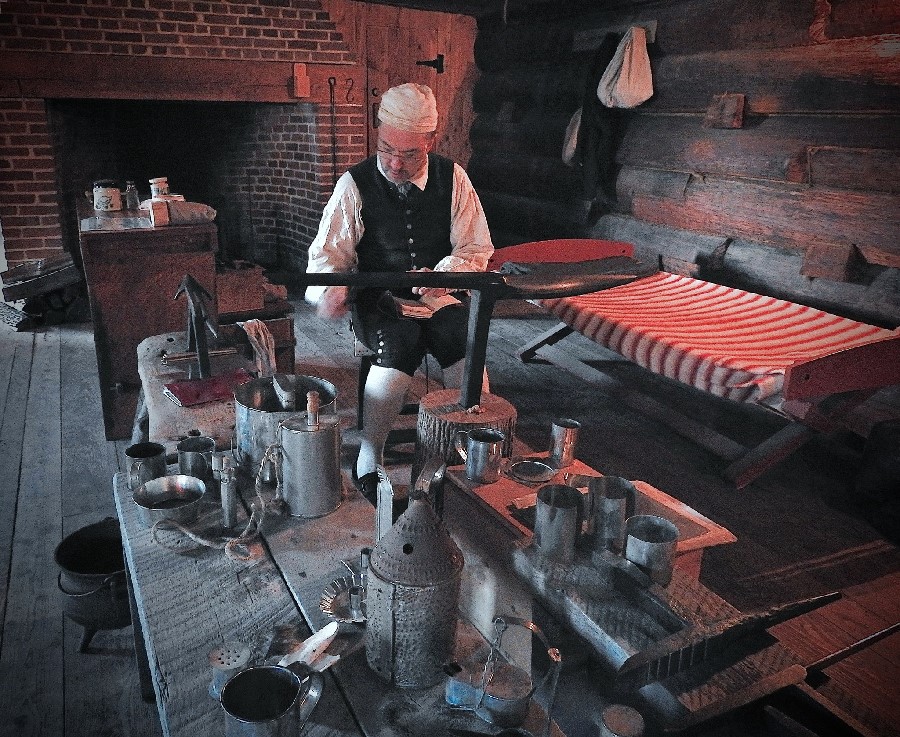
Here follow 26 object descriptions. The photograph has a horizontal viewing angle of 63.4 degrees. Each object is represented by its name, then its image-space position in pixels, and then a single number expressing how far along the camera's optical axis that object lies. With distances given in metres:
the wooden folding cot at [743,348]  2.98
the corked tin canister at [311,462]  1.73
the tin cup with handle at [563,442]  1.87
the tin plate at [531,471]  1.80
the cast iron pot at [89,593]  2.11
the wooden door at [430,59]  6.46
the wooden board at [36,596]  2.01
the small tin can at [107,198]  3.90
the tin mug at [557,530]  1.41
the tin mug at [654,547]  1.35
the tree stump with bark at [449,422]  2.26
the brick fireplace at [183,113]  5.27
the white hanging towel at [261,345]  3.01
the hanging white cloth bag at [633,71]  4.95
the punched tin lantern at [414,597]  1.22
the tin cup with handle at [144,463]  1.83
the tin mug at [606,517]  1.45
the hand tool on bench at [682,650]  1.18
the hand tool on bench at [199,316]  2.21
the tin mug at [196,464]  1.91
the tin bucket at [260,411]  1.90
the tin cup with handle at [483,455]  1.79
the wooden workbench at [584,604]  1.19
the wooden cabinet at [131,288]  3.38
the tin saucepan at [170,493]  1.74
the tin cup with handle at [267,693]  1.12
